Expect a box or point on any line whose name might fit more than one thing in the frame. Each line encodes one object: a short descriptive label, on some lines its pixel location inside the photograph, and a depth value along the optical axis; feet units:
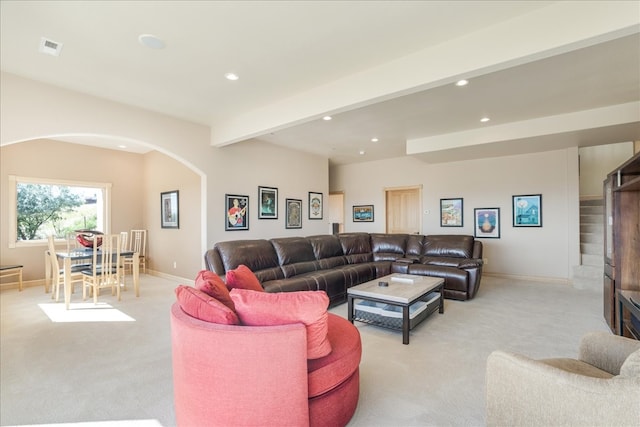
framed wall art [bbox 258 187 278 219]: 19.75
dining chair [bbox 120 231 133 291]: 16.35
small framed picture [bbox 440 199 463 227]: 22.62
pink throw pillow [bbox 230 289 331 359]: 5.14
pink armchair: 4.70
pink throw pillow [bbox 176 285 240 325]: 5.18
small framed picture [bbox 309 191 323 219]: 23.75
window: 18.19
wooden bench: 16.34
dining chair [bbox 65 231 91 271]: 15.08
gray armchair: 3.66
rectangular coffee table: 9.85
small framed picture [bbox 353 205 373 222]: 27.25
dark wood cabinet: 9.75
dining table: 13.61
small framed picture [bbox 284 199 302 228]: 21.79
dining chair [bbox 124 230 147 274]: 22.52
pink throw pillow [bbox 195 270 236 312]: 6.01
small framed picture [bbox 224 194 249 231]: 17.72
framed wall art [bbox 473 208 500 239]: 21.21
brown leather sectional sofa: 13.30
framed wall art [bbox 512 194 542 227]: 19.72
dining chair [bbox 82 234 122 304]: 14.35
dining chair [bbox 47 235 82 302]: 14.90
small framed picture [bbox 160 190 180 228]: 20.16
